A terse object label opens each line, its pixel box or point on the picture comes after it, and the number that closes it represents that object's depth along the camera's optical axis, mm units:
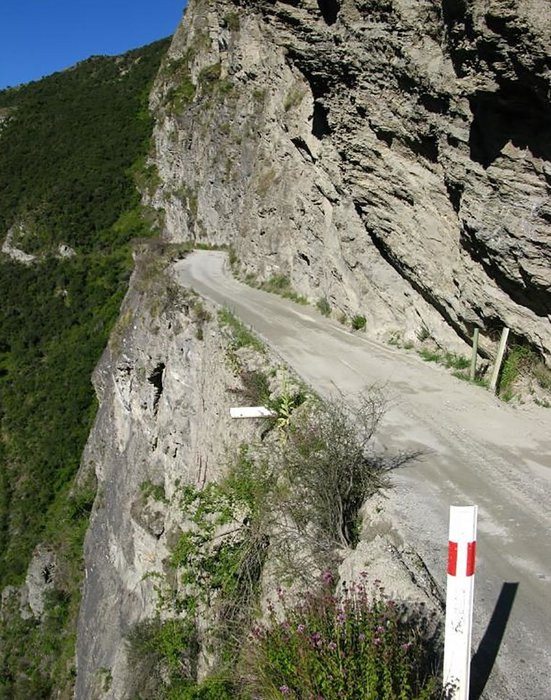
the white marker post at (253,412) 8004
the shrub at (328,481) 5594
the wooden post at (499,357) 9578
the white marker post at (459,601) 3207
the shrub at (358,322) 14328
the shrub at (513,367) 9320
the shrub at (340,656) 3260
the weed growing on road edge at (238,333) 11578
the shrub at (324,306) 15986
